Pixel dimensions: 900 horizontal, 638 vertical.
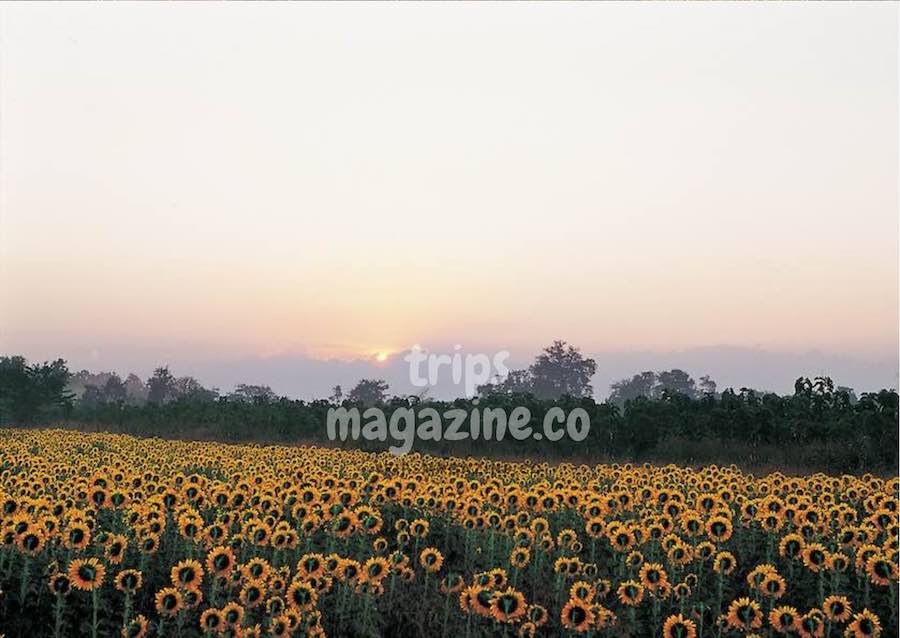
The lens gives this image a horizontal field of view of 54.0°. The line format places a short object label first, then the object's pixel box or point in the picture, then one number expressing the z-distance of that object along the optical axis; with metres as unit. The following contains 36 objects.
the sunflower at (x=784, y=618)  6.40
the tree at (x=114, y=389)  96.25
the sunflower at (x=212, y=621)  6.21
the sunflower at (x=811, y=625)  6.19
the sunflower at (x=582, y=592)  6.65
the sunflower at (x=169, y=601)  6.45
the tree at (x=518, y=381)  133.50
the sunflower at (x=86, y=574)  6.71
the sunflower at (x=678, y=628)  6.59
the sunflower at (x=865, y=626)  6.26
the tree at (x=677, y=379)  161.75
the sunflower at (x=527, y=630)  6.52
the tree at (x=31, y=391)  47.72
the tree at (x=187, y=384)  142.25
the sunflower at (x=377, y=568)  7.23
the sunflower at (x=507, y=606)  6.32
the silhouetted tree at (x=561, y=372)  142.00
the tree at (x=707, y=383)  181.98
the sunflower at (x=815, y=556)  7.66
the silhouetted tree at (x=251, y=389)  154.64
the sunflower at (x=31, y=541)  7.40
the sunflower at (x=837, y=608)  6.56
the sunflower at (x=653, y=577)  7.32
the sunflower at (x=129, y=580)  6.76
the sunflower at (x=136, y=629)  6.38
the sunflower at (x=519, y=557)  8.10
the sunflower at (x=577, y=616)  6.50
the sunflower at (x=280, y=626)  6.24
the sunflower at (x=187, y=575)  6.62
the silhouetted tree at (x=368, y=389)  127.50
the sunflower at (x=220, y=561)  7.02
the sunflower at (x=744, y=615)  6.51
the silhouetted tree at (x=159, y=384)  92.50
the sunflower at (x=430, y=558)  7.98
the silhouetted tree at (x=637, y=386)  165.00
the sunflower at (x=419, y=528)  9.05
